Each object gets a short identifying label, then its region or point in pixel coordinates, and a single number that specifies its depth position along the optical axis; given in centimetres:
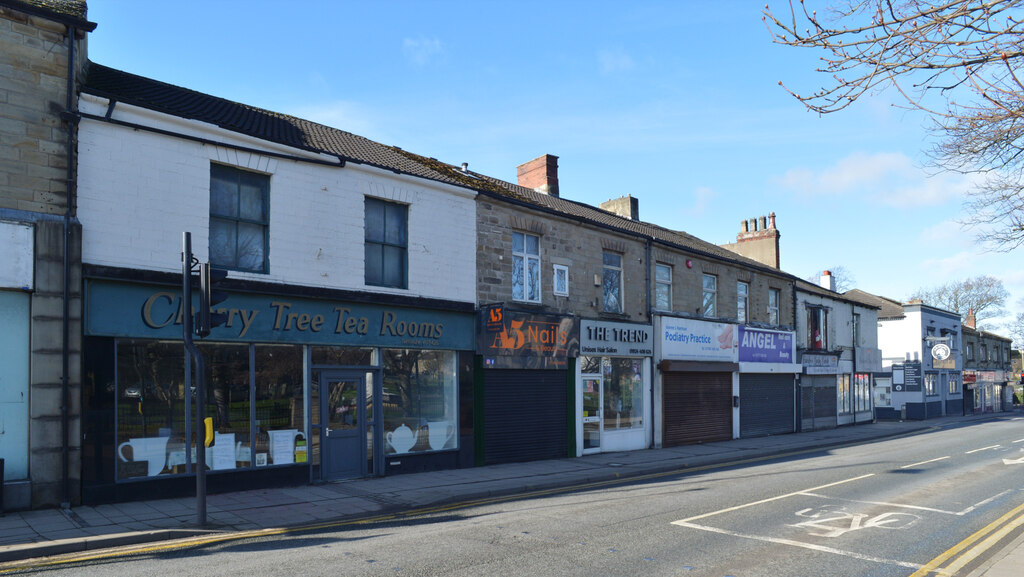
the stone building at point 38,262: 995
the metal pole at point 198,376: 932
